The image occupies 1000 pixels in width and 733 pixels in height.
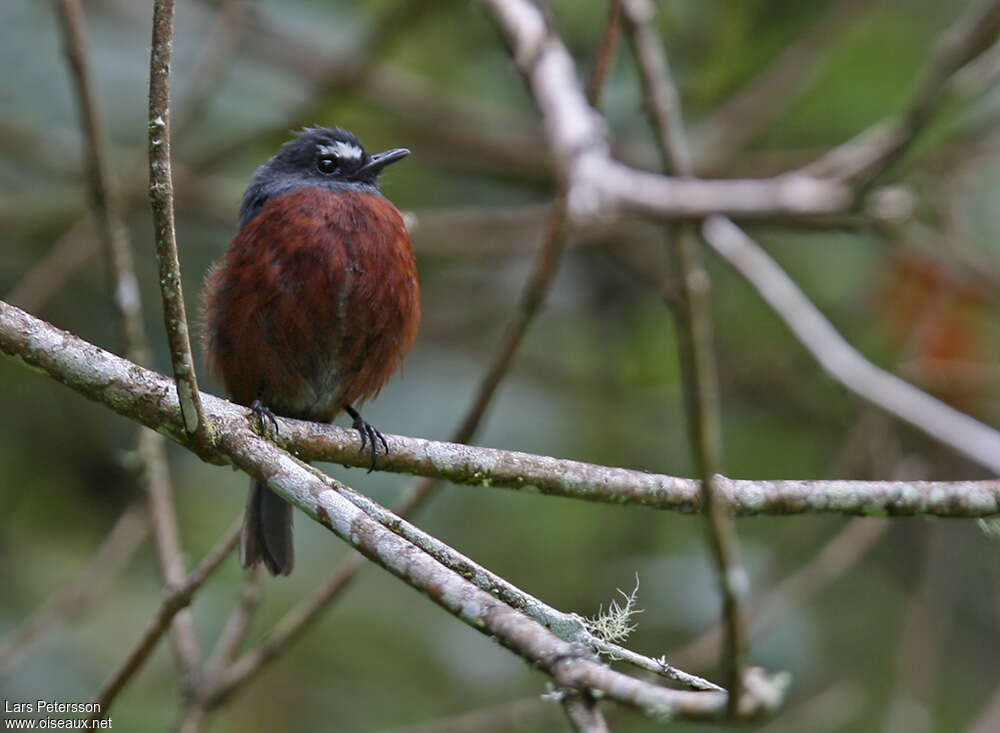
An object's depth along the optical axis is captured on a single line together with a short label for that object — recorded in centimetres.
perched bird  823
